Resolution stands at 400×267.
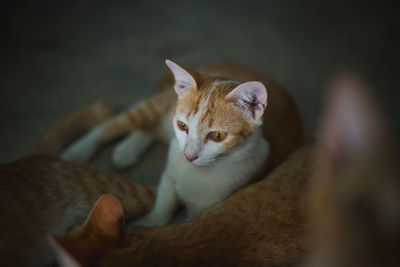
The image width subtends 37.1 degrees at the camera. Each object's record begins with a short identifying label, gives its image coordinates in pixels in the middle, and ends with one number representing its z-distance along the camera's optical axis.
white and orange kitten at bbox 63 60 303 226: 0.48
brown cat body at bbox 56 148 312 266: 0.41
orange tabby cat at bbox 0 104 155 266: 0.45
